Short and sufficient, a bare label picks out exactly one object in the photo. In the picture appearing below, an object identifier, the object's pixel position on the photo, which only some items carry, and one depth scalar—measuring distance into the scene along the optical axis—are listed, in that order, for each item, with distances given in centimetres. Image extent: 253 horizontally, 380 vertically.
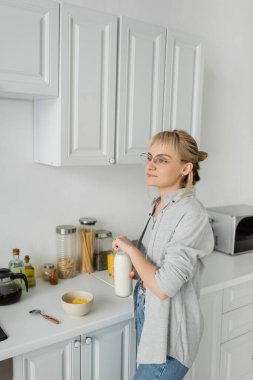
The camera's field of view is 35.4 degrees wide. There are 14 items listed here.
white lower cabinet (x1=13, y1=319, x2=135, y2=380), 146
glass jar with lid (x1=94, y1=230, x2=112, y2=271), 216
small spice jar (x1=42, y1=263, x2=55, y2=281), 195
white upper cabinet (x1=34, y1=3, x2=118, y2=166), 165
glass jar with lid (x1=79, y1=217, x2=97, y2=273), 211
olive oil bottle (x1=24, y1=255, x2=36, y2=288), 190
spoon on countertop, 155
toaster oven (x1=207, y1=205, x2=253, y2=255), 247
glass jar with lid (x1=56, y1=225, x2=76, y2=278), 201
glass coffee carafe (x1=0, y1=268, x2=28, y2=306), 167
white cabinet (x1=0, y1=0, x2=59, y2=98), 149
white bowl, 156
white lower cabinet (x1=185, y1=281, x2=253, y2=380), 200
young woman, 131
